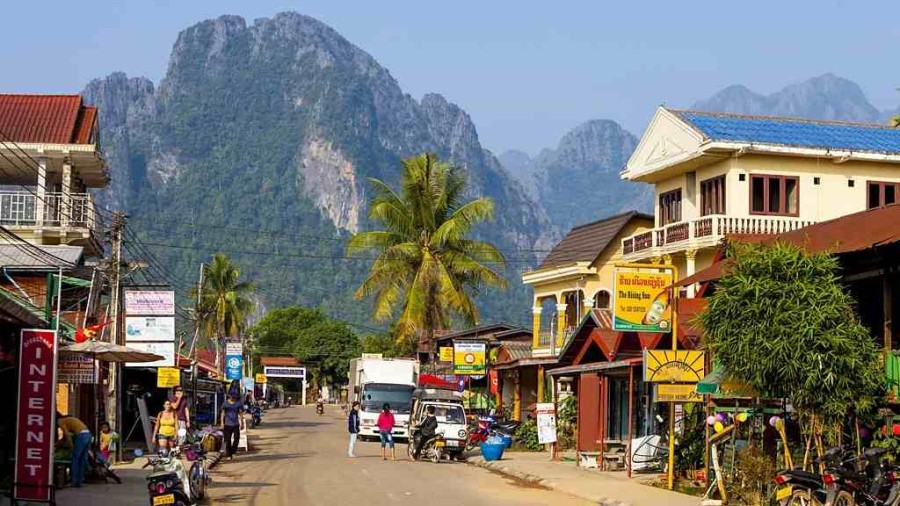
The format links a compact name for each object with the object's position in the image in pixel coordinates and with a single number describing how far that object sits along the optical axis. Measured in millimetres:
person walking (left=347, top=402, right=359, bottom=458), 37906
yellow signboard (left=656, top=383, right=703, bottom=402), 24844
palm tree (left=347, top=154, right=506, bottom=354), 53344
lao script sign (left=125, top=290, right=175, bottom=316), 34062
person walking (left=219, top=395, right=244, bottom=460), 35375
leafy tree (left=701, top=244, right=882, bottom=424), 20047
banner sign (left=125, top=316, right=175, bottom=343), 34469
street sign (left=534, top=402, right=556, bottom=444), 36656
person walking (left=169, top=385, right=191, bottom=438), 27750
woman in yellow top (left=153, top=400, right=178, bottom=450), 26422
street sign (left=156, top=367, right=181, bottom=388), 37656
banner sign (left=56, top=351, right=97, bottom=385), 26891
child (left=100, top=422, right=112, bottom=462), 29422
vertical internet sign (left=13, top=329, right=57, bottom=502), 17422
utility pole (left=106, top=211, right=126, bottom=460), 32656
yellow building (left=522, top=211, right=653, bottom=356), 49406
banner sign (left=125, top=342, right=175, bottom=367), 34594
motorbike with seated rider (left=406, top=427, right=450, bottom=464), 36656
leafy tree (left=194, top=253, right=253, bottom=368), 91250
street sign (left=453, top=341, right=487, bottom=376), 50281
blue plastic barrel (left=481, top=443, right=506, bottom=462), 36062
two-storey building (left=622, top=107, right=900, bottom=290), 40438
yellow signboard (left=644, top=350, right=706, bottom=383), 24828
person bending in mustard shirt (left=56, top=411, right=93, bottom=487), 23578
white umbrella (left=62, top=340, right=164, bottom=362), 24734
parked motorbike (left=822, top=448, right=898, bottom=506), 17266
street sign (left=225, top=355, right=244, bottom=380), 55181
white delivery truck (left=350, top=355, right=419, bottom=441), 46938
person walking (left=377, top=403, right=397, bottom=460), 37156
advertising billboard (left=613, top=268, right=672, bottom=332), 26000
